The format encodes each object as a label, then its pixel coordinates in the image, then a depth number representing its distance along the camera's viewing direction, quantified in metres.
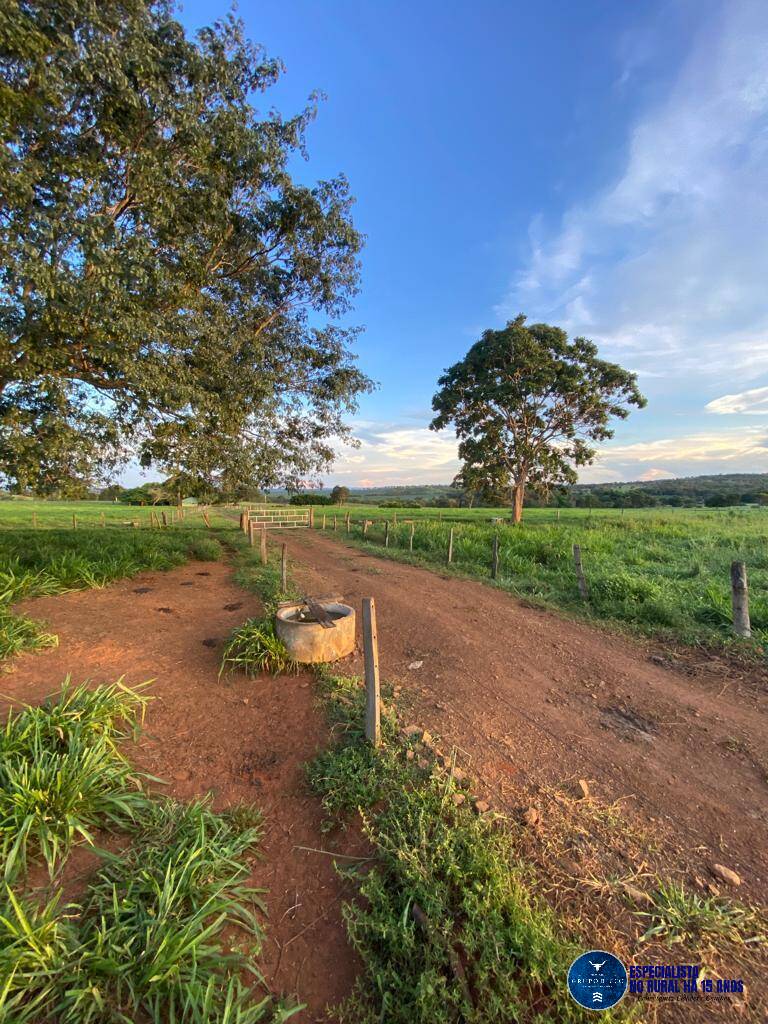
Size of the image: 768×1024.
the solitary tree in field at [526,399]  21.77
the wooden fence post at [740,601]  6.51
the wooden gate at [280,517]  23.41
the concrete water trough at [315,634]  5.36
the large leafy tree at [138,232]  5.65
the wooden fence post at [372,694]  3.72
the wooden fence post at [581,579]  8.75
